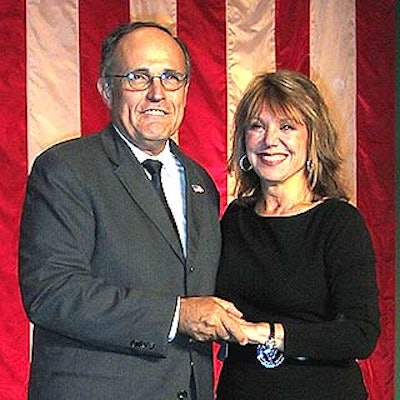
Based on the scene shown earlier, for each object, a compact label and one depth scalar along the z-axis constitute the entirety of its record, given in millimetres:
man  2491
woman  2671
